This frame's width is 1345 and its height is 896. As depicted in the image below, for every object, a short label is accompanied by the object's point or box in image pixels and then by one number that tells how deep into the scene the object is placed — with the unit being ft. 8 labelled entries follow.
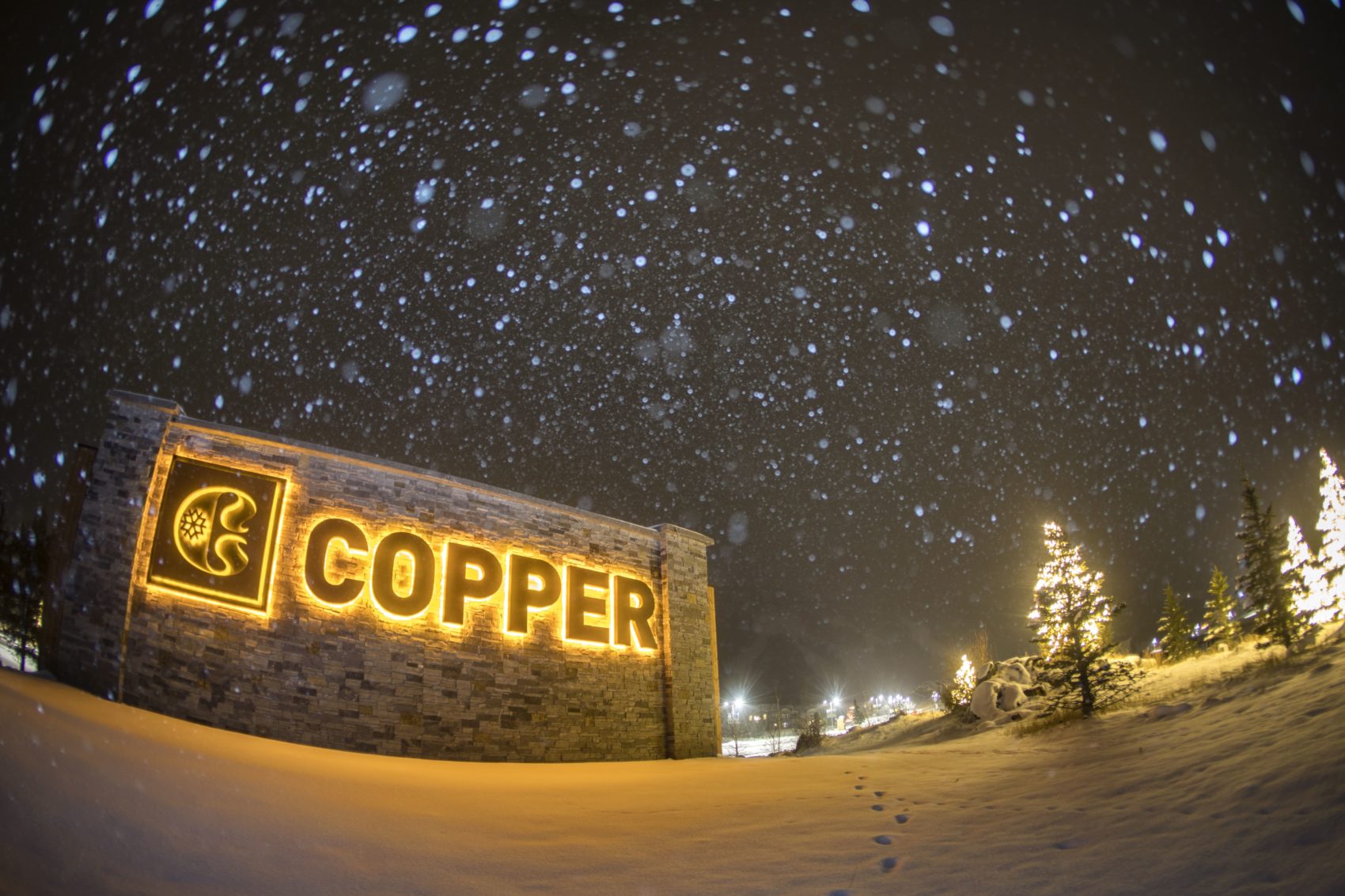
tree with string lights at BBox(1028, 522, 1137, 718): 51.83
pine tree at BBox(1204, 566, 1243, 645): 98.12
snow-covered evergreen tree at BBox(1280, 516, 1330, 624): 78.33
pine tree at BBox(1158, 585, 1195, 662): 87.20
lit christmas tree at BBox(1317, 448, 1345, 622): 79.00
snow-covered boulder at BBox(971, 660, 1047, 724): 65.36
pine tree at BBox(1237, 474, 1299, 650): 51.75
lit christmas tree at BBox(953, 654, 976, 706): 84.84
